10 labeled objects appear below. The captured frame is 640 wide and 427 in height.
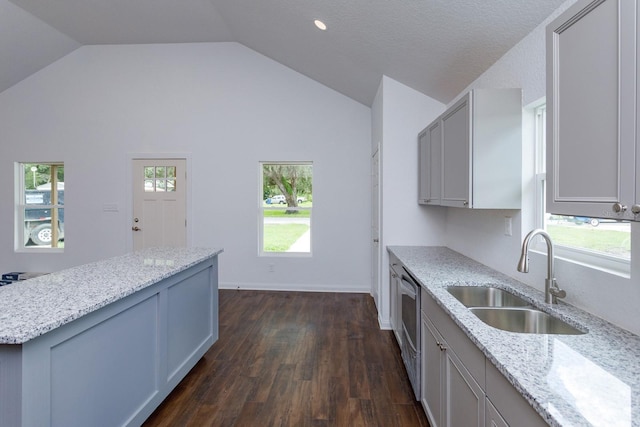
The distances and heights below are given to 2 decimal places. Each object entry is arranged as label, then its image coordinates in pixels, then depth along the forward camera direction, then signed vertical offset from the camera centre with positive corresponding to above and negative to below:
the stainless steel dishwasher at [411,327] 2.17 -0.79
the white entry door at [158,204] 5.27 +0.11
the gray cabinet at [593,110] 0.87 +0.30
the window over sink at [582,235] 1.43 -0.11
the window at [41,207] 5.53 +0.05
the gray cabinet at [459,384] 1.02 -0.66
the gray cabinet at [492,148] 2.11 +0.40
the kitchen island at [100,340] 1.23 -0.61
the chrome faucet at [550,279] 1.57 -0.32
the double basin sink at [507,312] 1.56 -0.51
